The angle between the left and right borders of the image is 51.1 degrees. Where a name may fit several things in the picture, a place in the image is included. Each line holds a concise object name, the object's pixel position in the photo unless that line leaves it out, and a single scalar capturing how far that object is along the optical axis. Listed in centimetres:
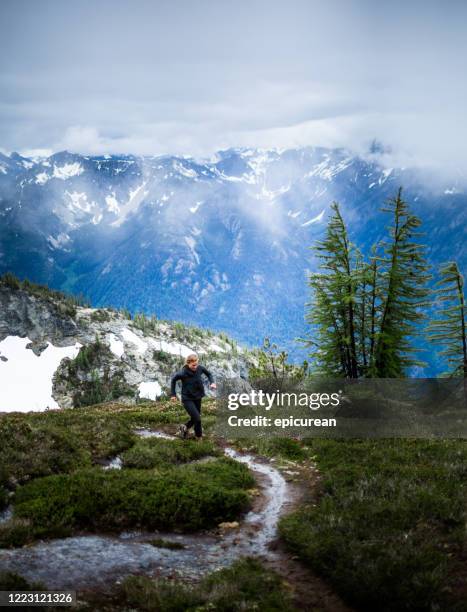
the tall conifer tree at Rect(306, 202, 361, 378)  3059
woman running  1862
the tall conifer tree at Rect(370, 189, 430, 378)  3028
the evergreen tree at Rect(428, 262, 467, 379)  2966
